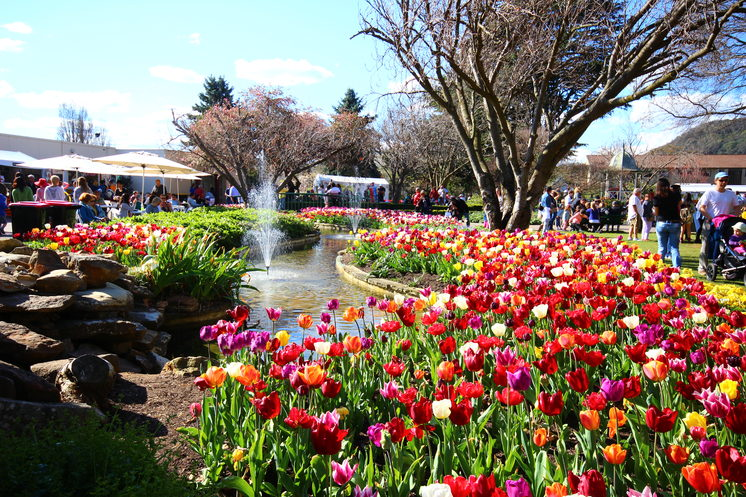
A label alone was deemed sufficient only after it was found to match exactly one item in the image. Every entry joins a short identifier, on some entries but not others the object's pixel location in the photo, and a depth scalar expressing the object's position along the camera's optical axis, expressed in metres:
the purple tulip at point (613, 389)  2.17
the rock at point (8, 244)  6.61
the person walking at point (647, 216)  17.92
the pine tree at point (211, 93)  61.19
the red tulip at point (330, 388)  2.45
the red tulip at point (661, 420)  2.06
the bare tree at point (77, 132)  82.50
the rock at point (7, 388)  2.84
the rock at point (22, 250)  6.28
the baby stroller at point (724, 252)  9.03
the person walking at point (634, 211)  17.45
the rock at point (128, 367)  4.56
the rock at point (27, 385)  2.95
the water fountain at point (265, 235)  14.48
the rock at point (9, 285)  4.30
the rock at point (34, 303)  4.24
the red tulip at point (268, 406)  2.27
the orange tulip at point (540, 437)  2.18
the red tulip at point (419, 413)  2.13
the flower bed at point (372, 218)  18.67
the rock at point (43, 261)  5.07
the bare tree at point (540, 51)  10.64
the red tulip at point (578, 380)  2.31
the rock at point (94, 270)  5.39
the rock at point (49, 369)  3.46
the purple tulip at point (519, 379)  2.27
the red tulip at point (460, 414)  2.13
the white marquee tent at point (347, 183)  50.22
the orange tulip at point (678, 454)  1.90
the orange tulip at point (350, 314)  3.46
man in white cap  9.34
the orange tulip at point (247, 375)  2.45
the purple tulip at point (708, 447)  1.90
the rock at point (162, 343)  5.49
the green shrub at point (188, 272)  6.61
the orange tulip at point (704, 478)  1.63
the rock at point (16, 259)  5.35
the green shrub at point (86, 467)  2.04
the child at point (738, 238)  8.39
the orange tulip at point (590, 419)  2.10
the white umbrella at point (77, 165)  21.91
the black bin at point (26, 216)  10.16
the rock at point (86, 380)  3.24
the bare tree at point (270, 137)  32.31
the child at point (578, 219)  21.78
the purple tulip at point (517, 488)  1.57
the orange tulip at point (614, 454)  1.88
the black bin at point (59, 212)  10.68
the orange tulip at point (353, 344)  2.98
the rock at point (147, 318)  5.66
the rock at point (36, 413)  2.67
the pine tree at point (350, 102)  61.84
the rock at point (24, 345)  3.59
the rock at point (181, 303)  6.67
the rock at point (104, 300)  4.85
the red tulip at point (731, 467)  1.66
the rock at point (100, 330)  4.66
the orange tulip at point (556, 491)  1.62
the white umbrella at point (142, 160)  20.50
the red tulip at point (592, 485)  1.63
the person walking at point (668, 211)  9.88
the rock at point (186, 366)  4.15
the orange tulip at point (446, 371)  2.54
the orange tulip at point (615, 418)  2.14
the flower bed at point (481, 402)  2.13
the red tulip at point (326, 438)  1.97
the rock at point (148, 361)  4.86
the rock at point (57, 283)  4.79
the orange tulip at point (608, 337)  3.07
